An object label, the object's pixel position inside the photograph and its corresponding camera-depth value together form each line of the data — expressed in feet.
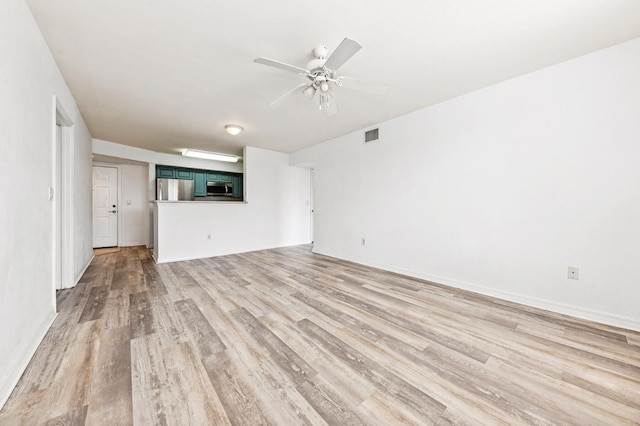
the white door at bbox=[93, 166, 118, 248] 18.25
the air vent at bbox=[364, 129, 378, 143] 12.78
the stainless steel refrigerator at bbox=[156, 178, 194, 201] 17.65
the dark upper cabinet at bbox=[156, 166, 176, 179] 18.99
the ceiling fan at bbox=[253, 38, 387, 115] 5.63
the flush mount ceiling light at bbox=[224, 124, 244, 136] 12.79
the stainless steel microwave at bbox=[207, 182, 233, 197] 21.16
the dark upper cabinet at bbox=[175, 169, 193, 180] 19.89
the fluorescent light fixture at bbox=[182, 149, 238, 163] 18.39
